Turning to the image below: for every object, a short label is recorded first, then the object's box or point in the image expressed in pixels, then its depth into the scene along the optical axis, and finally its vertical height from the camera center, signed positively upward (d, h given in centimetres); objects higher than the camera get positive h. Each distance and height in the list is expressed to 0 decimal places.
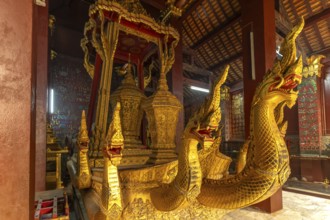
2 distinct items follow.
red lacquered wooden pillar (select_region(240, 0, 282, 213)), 307 +120
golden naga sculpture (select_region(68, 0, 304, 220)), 128 -42
